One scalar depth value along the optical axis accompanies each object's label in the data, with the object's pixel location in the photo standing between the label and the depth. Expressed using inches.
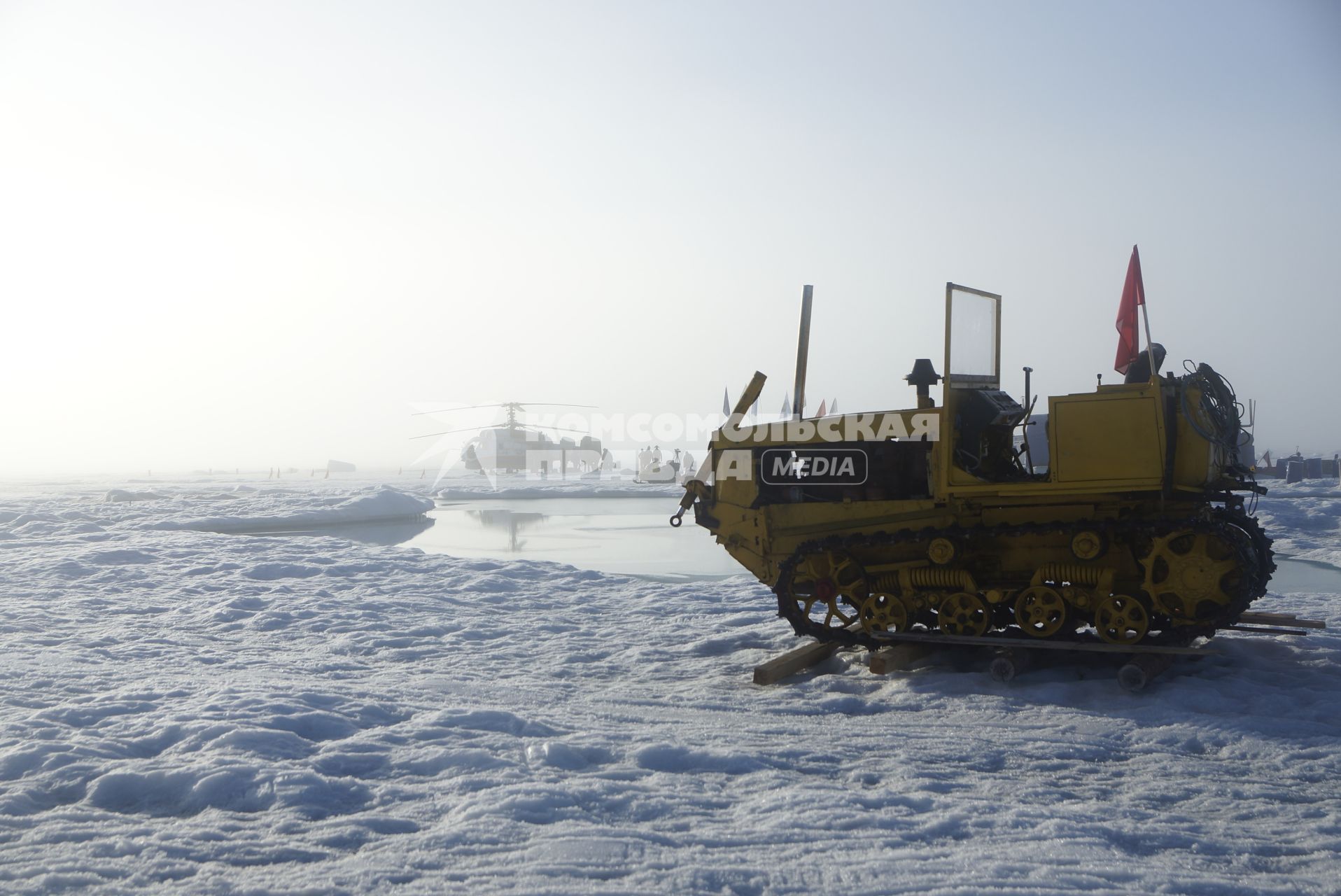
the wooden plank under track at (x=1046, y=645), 244.2
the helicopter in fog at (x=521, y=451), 3225.9
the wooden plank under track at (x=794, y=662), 273.6
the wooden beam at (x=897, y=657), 272.4
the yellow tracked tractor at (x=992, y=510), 249.1
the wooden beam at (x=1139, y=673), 240.7
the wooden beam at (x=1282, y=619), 283.3
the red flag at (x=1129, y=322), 299.6
